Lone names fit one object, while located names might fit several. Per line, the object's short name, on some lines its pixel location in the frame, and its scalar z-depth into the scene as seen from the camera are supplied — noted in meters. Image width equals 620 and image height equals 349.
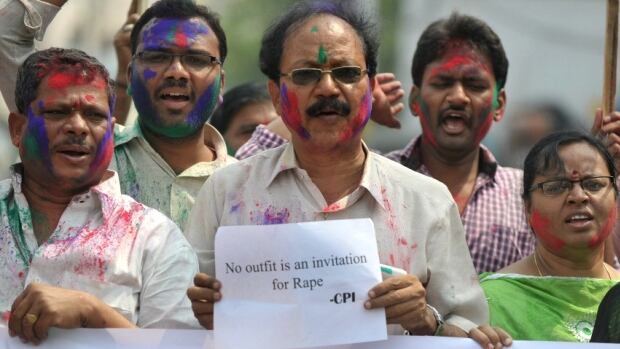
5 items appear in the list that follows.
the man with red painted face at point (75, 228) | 8.85
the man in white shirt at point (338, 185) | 9.21
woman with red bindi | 10.36
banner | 8.84
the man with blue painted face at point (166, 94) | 10.81
